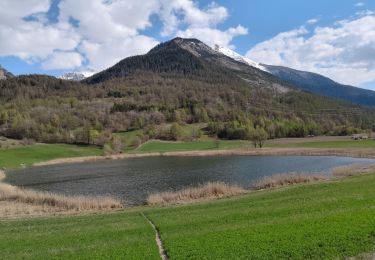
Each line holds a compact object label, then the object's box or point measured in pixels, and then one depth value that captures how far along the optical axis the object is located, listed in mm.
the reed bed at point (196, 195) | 45094
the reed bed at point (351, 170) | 58441
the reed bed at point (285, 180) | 51219
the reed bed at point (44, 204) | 44469
